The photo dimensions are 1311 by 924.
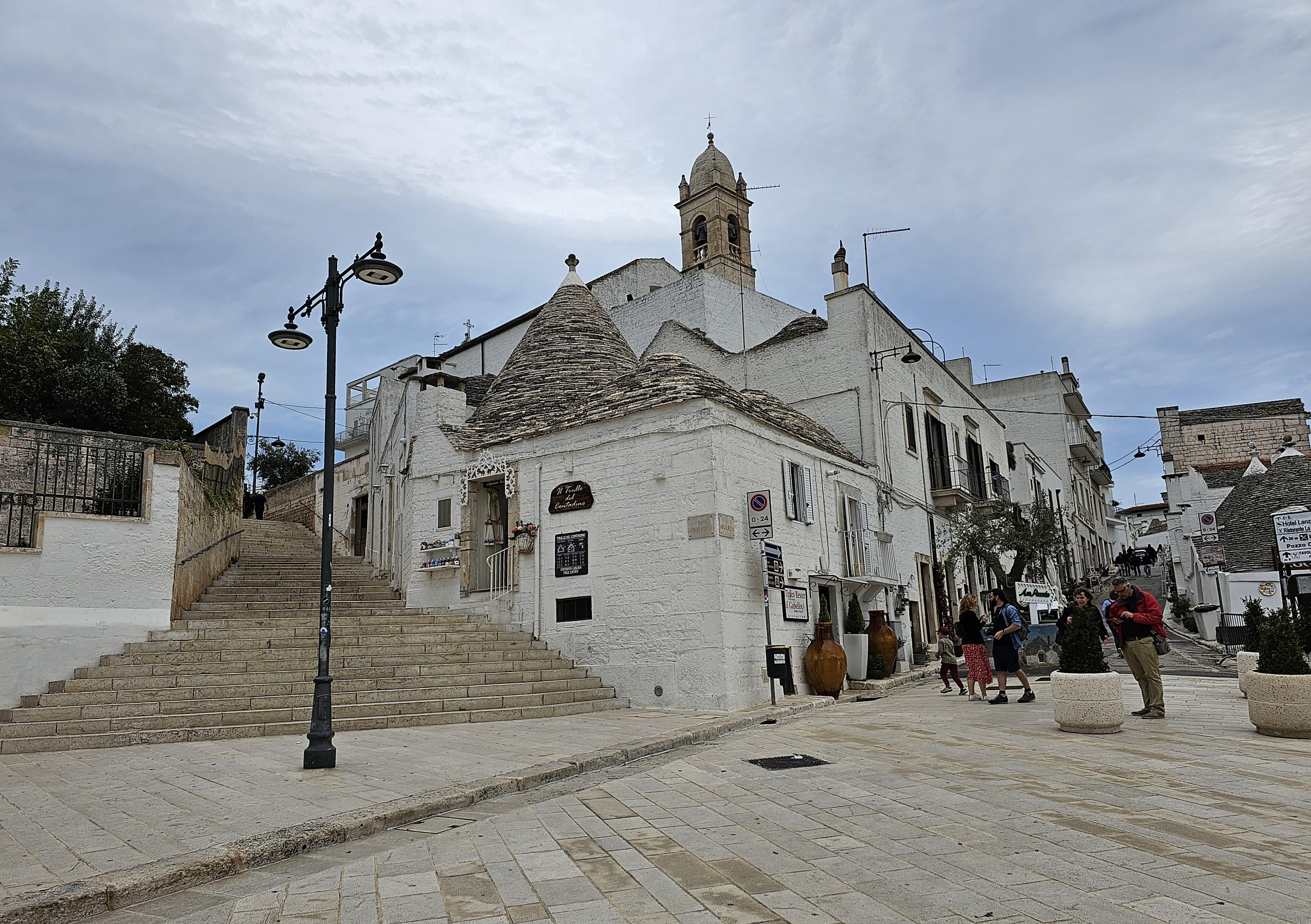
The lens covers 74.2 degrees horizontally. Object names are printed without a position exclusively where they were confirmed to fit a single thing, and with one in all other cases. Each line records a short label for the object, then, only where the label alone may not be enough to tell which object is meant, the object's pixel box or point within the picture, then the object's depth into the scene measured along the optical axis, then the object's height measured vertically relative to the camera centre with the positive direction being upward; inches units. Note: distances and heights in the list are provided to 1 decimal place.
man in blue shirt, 454.3 -24.2
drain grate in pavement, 300.0 -54.2
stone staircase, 374.6 -27.2
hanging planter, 582.6 +53.0
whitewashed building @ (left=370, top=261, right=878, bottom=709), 507.2 +66.5
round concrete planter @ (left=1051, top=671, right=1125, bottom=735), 336.2 -42.1
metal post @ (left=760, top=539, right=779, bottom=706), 491.2 -13.8
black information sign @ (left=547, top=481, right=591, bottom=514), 564.7 +76.5
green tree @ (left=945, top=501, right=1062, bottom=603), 888.9 +63.4
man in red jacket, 374.3 -17.5
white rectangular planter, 601.6 -35.3
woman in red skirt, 470.3 -26.5
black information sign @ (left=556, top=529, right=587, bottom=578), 559.2 +39.0
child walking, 535.8 -35.1
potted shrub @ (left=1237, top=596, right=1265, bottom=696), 402.0 -25.6
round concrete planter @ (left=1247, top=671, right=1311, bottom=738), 320.8 -43.7
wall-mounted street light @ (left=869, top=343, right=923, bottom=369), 719.7 +214.7
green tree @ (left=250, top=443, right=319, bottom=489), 1721.2 +315.3
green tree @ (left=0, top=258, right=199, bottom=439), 674.8 +218.3
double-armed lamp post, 299.3 +64.2
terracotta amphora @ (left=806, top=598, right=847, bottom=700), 534.3 -35.7
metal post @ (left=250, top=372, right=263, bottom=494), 1384.1 +305.4
